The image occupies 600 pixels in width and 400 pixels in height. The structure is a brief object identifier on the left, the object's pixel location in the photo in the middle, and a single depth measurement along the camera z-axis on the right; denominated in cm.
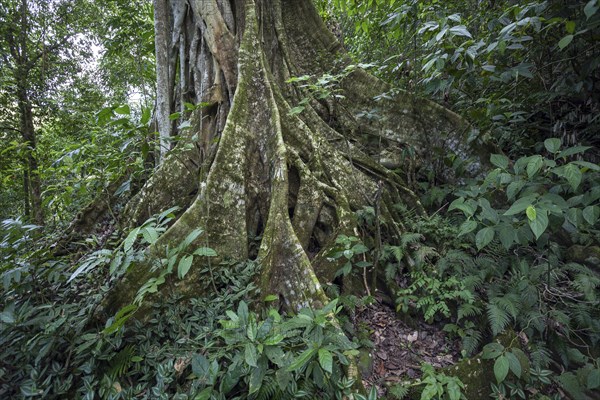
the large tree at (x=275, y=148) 271
